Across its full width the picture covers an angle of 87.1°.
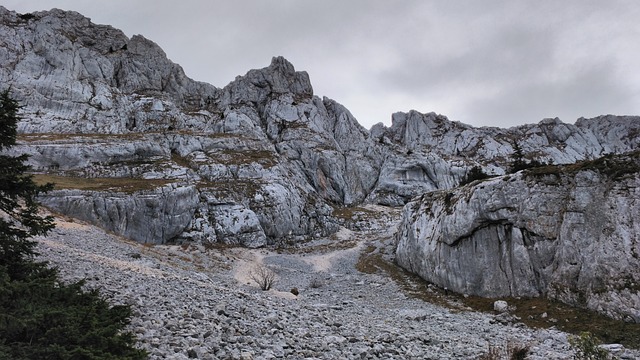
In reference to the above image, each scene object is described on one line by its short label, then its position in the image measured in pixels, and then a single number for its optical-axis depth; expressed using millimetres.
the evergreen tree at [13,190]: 11578
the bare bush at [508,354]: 13969
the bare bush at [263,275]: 32531
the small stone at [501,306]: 27547
